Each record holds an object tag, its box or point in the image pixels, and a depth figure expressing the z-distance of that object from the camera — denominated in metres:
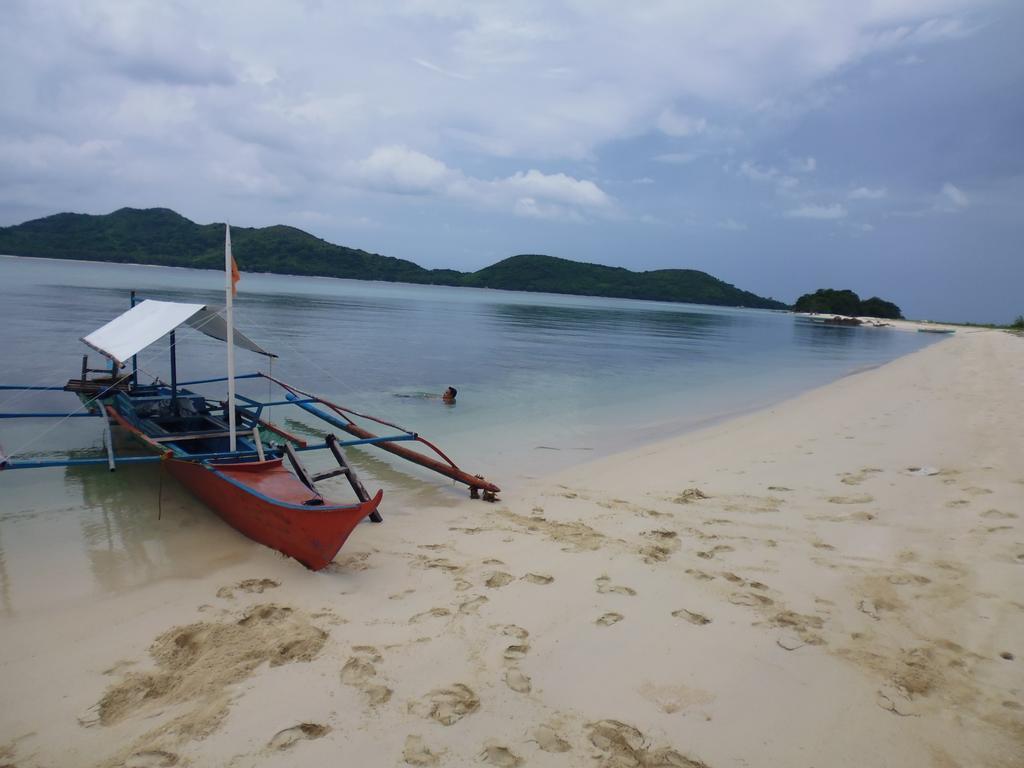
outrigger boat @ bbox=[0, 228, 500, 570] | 5.43
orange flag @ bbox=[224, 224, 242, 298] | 6.00
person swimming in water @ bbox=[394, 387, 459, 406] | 14.83
